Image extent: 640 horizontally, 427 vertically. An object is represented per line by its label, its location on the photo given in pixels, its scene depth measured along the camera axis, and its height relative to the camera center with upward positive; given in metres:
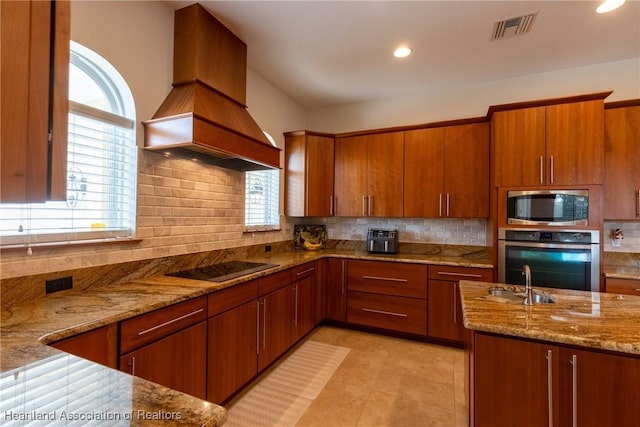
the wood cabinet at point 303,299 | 2.91 -0.85
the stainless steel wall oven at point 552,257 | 2.58 -0.33
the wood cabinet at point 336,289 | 3.54 -0.85
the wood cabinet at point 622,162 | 2.67 +0.53
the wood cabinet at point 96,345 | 1.18 -0.54
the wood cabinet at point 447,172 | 3.23 +0.54
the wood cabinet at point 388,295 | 3.21 -0.86
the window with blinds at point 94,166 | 1.65 +0.32
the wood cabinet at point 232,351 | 1.92 -0.94
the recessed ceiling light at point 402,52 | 2.77 +1.58
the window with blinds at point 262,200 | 3.30 +0.21
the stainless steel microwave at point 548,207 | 2.61 +0.12
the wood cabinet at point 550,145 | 2.58 +0.69
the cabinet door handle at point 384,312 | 3.28 -1.05
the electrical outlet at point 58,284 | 1.57 -0.38
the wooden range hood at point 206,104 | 1.98 +0.84
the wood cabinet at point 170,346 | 1.43 -0.69
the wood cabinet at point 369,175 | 3.61 +0.55
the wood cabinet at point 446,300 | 3.04 -0.84
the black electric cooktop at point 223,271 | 2.12 -0.43
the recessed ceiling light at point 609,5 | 2.13 +1.58
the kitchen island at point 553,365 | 1.19 -0.62
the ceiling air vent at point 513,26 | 2.32 +1.58
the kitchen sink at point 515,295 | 1.73 -0.46
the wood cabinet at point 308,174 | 3.74 +0.56
